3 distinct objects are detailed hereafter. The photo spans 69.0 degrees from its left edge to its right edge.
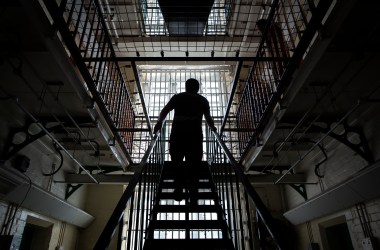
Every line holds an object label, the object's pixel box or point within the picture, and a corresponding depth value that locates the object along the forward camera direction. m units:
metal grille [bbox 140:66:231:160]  8.21
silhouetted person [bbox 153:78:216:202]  2.97
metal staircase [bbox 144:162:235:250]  2.29
